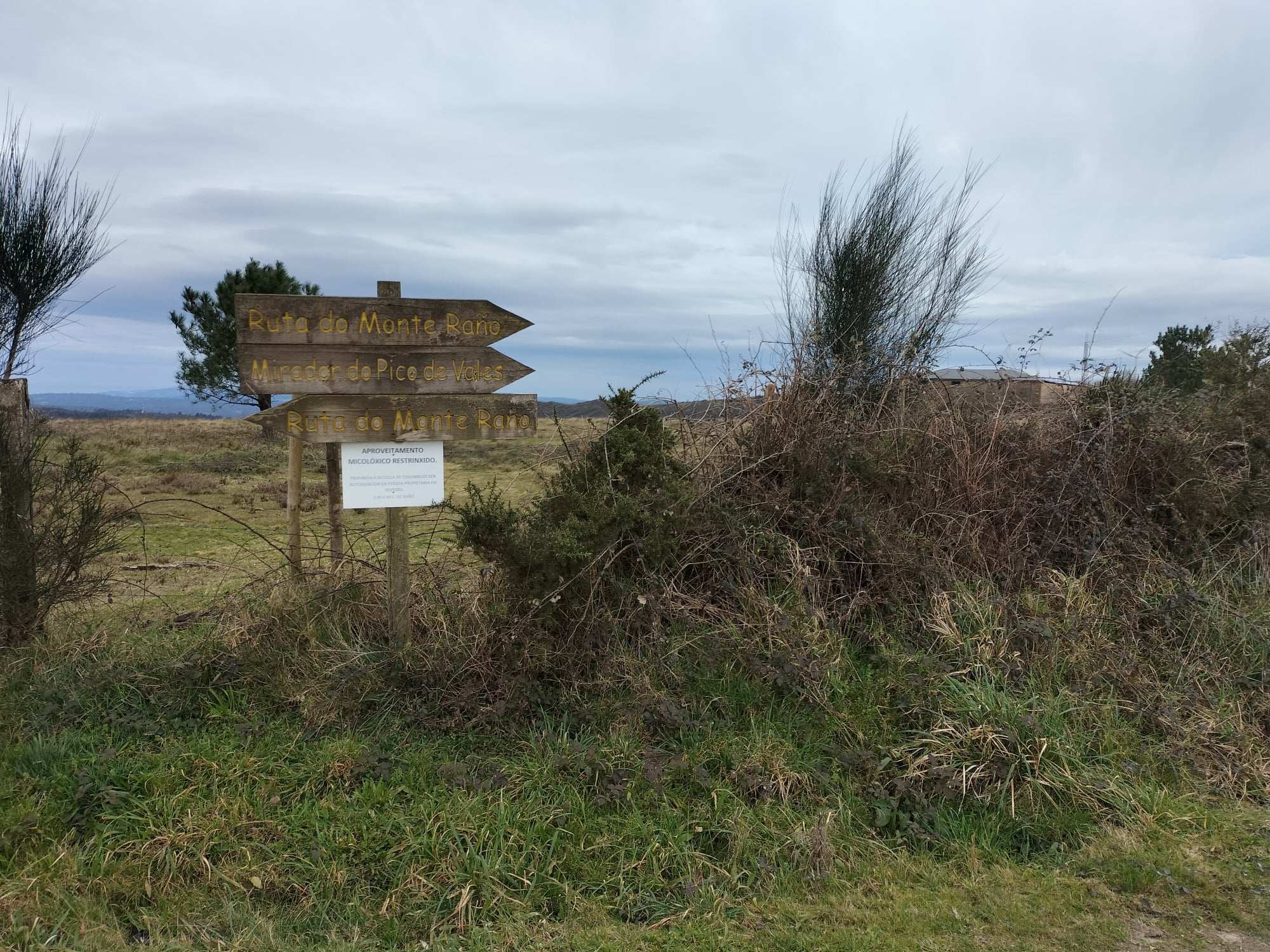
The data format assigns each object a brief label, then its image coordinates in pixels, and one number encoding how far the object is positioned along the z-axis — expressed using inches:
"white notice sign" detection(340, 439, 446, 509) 185.8
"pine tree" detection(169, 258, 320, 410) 716.0
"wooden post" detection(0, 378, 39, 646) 180.4
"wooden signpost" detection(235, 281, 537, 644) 177.5
